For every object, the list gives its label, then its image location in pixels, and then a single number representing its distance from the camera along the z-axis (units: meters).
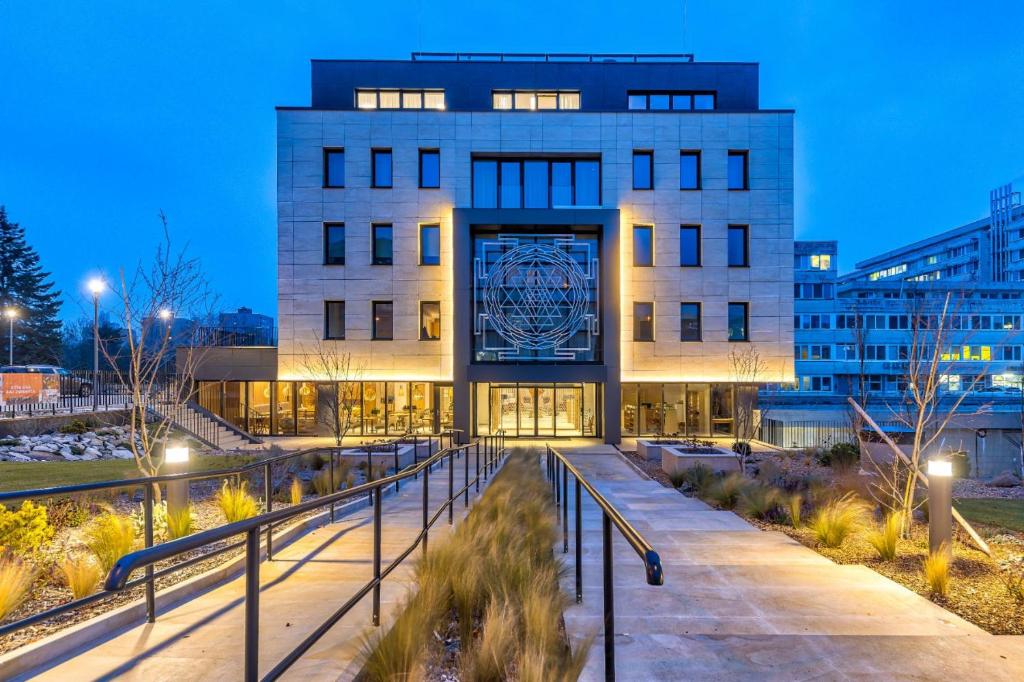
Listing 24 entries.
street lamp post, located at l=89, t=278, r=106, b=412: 11.60
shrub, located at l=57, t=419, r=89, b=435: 19.00
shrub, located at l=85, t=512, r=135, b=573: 5.42
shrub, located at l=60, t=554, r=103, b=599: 4.68
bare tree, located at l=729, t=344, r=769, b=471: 23.52
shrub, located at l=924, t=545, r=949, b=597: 5.40
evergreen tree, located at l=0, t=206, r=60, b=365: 53.03
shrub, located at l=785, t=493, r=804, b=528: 8.60
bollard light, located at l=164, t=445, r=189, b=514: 6.55
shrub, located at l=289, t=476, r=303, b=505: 9.02
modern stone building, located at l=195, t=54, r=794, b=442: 24.19
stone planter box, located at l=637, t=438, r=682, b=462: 18.27
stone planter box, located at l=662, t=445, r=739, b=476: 14.67
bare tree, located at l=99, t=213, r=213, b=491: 8.78
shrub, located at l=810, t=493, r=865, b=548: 7.32
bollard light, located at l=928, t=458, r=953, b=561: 6.11
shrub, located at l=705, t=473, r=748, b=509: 10.45
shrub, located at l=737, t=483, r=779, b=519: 9.36
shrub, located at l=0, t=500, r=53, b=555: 5.42
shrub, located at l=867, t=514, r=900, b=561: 6.60
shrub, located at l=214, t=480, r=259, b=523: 7.23
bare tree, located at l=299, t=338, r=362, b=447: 23.75
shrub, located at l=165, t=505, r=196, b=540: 6.38
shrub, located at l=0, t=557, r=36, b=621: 4.06
